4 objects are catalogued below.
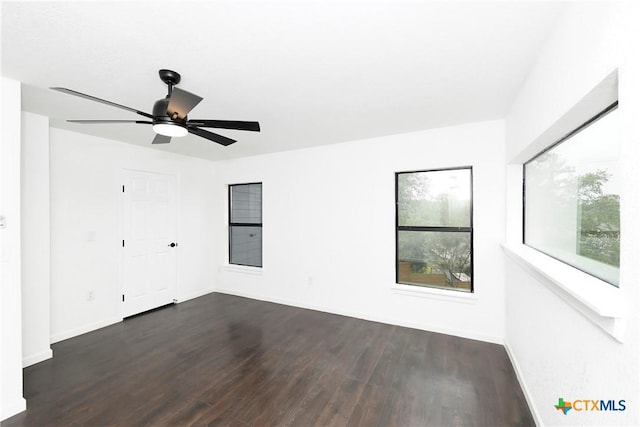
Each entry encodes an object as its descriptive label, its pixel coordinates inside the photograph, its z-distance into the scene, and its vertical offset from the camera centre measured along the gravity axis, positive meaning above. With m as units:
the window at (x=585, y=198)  1.18 +0.08
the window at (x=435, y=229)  3.20 -0.21
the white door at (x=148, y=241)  3.86 -0.47
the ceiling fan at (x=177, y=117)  1.73 +0.66
